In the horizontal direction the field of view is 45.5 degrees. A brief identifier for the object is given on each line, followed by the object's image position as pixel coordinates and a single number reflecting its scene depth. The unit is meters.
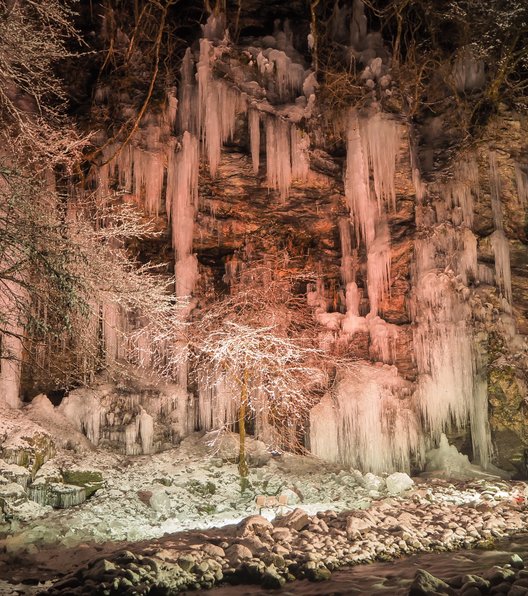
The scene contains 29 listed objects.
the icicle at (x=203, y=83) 14.91
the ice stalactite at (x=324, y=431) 13.45
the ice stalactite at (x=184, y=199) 14.67
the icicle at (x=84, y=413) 12.84
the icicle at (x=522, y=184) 15.71
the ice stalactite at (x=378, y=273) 14.66
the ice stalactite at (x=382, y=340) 14.33
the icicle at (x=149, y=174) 14.71
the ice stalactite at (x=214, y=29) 15.91
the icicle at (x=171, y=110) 15.12
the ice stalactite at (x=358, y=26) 17.09
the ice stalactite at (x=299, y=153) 15.05
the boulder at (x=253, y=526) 9.16
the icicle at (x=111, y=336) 13.56
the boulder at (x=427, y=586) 6.75
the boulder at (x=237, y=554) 8.01
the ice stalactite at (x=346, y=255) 15.28
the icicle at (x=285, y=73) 15.65
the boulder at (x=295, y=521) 9.59
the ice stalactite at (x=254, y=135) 14.88
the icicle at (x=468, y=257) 14.68
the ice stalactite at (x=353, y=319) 14.52
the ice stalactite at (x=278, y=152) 14.95
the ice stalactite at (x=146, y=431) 13.01
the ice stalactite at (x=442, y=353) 13.91
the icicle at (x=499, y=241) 14.81
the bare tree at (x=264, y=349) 12.02
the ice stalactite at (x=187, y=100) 14.95
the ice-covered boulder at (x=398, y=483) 12.17
